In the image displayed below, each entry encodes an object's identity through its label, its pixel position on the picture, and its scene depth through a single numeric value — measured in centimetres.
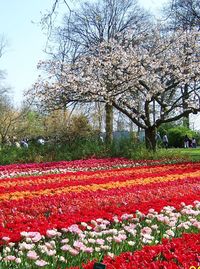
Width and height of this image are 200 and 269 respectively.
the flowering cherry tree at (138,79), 2259
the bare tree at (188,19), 2530
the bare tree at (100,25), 2966
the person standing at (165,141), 3459
